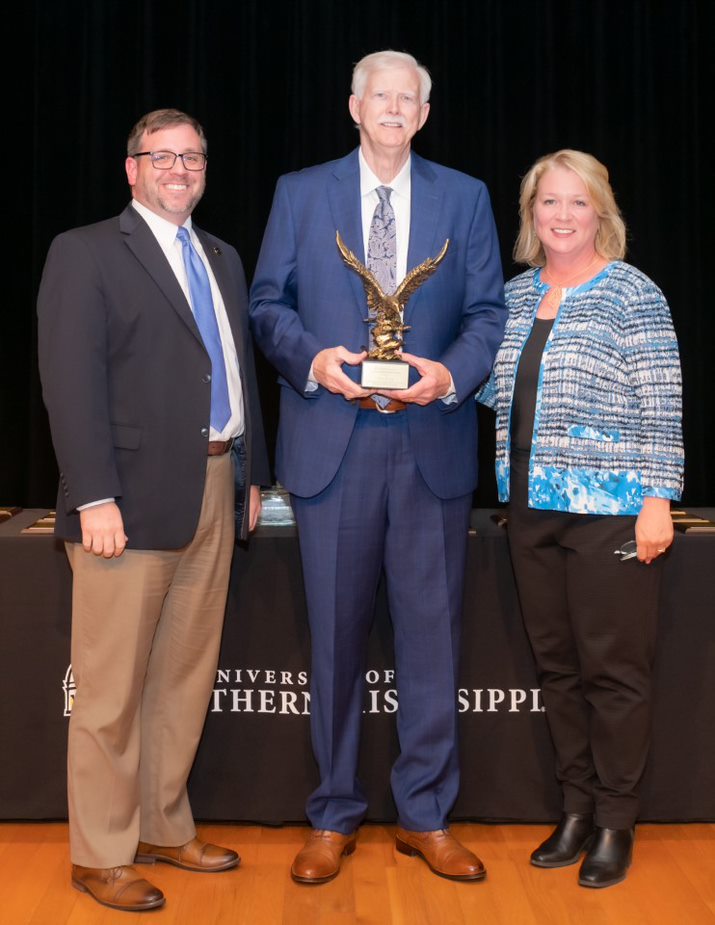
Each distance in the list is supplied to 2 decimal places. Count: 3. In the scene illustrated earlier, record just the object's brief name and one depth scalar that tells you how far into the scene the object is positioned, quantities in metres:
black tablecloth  2.91
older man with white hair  2.59
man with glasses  2.40
